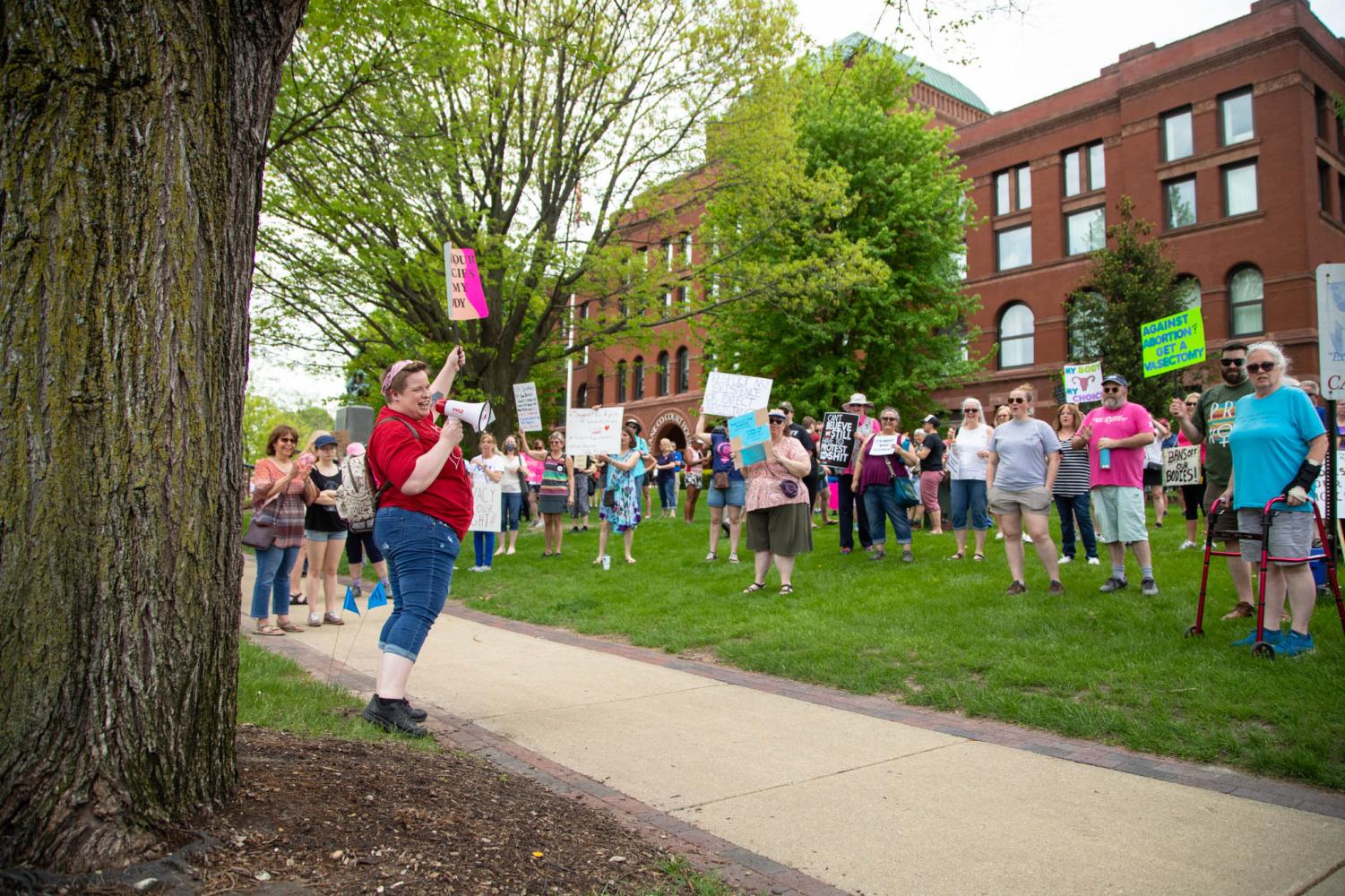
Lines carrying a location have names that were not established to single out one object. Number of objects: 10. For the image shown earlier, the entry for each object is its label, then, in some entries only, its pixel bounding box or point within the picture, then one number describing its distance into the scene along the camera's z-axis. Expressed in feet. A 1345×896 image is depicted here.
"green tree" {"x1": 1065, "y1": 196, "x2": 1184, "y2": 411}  78.95
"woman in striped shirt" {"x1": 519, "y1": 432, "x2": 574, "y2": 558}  45.29
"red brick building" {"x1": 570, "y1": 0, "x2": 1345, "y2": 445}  92.38
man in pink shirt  26.09
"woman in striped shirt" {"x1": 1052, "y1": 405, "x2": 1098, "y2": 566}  32.45
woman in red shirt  14.89
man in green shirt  22.34
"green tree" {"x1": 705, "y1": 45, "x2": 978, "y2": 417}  78.64
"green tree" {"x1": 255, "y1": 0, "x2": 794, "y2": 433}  55.67
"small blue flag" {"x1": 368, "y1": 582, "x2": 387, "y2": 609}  16.75
